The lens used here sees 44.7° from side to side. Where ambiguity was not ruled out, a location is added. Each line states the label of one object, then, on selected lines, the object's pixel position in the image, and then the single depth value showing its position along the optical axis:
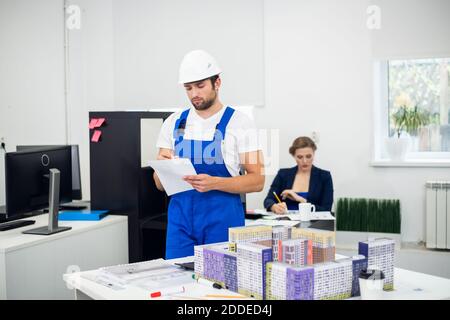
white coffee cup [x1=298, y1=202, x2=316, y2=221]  3.33
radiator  4.32
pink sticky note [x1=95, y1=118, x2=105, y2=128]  3.54
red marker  1.70
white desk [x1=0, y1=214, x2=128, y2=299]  2.71
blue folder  3.43
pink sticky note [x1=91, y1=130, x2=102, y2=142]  3.55
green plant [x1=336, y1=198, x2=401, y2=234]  4.48
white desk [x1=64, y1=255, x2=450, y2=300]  1.70
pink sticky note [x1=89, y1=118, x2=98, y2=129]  3.57
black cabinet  3.47
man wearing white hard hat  2.50
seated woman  4.16
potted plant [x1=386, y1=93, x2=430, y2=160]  4.54
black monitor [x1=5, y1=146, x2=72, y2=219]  2.93
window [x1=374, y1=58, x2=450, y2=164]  4.58
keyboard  3.12
